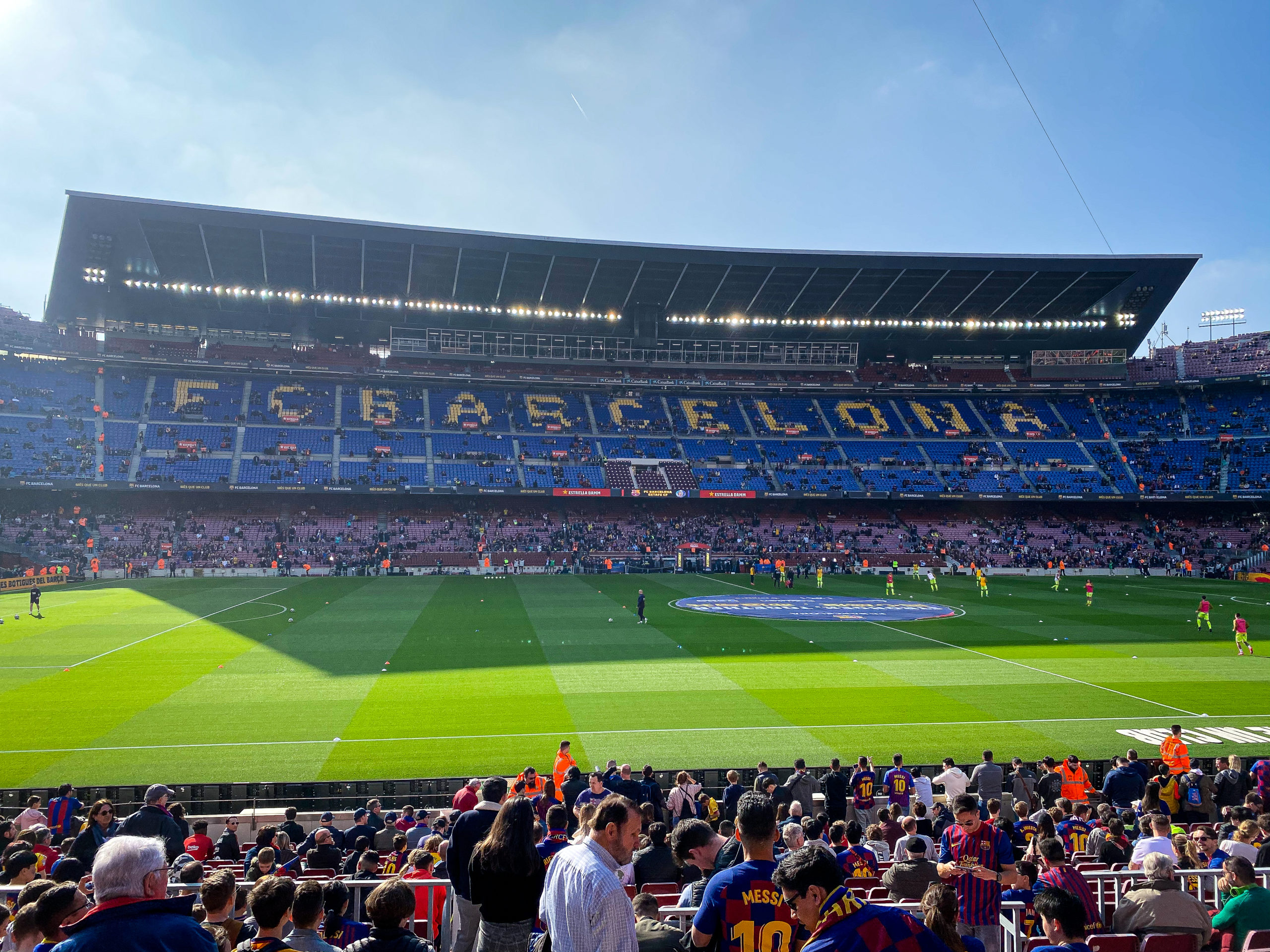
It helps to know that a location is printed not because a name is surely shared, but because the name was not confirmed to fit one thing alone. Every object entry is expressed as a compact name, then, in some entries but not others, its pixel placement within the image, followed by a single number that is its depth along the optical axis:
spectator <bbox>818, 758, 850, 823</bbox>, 11.47
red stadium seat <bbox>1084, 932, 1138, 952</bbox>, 5.45
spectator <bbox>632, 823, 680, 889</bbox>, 7.02
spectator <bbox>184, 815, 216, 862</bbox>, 9.61
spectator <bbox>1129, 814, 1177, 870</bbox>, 7.71
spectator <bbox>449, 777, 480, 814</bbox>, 11.38
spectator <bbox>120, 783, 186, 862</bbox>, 9.43
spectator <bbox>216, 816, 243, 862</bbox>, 9.93
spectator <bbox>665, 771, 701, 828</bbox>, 11.13
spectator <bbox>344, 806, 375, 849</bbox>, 10.02
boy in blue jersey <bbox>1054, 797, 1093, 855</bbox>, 9.30
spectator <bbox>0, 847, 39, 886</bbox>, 6.30
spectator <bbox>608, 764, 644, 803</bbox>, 10.77
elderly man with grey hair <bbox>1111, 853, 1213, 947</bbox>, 5.73
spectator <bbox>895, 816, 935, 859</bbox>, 7.16
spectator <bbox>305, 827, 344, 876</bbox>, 8.57
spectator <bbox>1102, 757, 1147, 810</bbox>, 12.35
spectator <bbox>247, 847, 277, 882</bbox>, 7.27
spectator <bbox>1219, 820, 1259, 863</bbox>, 8.16
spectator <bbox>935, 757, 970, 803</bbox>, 12.05
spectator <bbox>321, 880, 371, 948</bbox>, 4.97
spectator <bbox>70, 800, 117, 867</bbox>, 9.02
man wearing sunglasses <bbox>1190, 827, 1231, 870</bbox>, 7.44
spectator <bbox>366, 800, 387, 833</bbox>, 10.34
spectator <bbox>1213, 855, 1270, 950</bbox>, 5.59
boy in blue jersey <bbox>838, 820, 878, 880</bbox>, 7.19
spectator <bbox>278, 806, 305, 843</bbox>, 10.19
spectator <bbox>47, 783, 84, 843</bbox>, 10.76
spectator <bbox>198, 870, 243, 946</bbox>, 4.75
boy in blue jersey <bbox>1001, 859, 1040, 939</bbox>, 6.25
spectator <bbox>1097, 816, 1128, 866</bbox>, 8.32
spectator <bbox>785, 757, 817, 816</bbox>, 11.39
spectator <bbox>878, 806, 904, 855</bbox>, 9.61
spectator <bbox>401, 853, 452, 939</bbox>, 6.76
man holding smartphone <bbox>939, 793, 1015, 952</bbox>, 6.18
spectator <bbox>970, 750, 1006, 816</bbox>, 12.46
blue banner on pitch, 35.85
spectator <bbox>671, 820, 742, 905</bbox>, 5.09
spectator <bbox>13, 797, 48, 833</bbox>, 10.32
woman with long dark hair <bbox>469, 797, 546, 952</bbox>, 4.52
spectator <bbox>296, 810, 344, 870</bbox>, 9.16
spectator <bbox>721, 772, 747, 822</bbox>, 11.38
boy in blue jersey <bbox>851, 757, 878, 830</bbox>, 11.53
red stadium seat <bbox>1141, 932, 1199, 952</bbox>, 5.55
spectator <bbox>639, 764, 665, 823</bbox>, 10.75
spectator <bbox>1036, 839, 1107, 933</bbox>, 5.89
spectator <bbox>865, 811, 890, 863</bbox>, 8.93
